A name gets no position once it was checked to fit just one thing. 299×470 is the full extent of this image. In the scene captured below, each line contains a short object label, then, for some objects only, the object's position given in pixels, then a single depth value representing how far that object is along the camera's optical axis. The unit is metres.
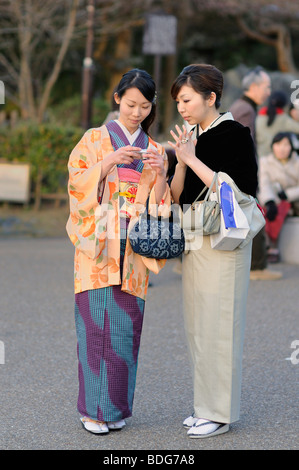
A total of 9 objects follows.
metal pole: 13.88
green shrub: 12.16
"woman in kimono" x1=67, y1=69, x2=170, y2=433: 3.80
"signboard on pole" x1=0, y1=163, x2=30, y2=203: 12.09
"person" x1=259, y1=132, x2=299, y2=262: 9.27
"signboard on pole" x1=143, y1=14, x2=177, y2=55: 12.98
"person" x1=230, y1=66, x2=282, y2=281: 7.34
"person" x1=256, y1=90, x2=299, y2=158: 10.04
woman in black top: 3.75
